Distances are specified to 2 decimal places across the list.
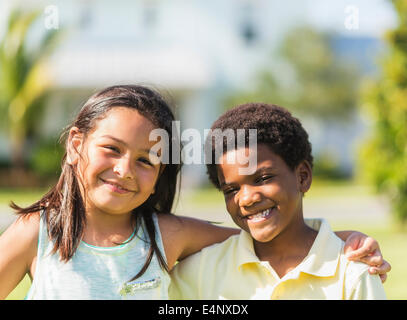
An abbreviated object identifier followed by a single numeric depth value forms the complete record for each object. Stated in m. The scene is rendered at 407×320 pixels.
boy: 1.94
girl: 1.91
